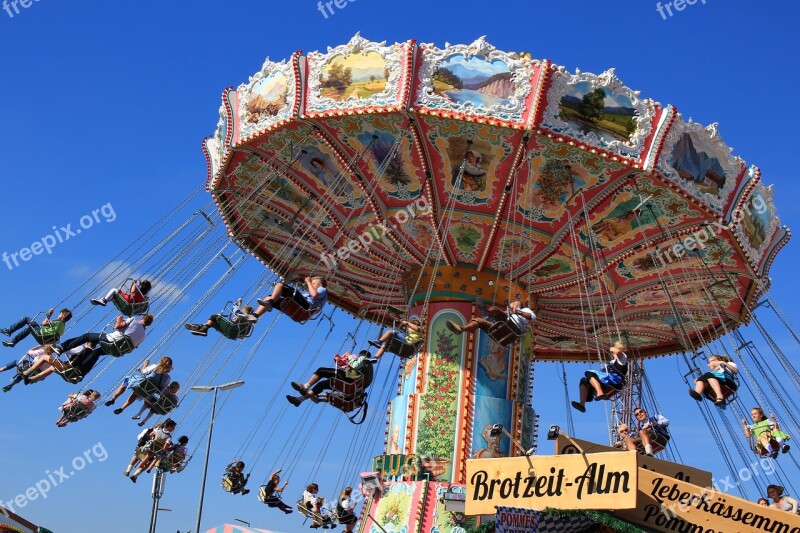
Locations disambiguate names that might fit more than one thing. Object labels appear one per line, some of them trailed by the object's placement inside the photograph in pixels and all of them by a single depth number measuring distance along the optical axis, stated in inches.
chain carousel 571.5
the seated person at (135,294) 583.2
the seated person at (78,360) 579.5
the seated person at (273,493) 730.2
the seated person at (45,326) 587.8
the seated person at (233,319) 568.4
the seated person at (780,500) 502.3
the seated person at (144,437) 660.1
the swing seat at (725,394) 579.5
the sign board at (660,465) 497.7
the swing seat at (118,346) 575.2
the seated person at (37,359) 584.7
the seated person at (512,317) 556.1
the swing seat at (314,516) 706.2
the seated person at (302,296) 575.5
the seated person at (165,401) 597.6
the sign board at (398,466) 629.0
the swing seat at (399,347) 598.9
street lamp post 839.1
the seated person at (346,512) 692.1
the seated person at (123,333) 577.9
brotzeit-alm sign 422.3
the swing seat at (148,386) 589.6
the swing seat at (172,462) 661.9
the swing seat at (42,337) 587.5
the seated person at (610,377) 585.6
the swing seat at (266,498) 729.0
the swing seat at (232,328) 572.7
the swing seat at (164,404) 597.9
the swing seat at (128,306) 583.5
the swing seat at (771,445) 597.1
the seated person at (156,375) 589.9
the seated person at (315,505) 706.8
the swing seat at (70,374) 580.4
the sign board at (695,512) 438.6
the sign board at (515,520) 439.8
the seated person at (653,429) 618.2
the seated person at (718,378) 578.2
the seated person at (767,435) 597.3
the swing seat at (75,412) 606.9
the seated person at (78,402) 605.3
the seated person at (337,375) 605.0
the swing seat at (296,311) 579.2
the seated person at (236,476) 717.9
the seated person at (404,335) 596.4
